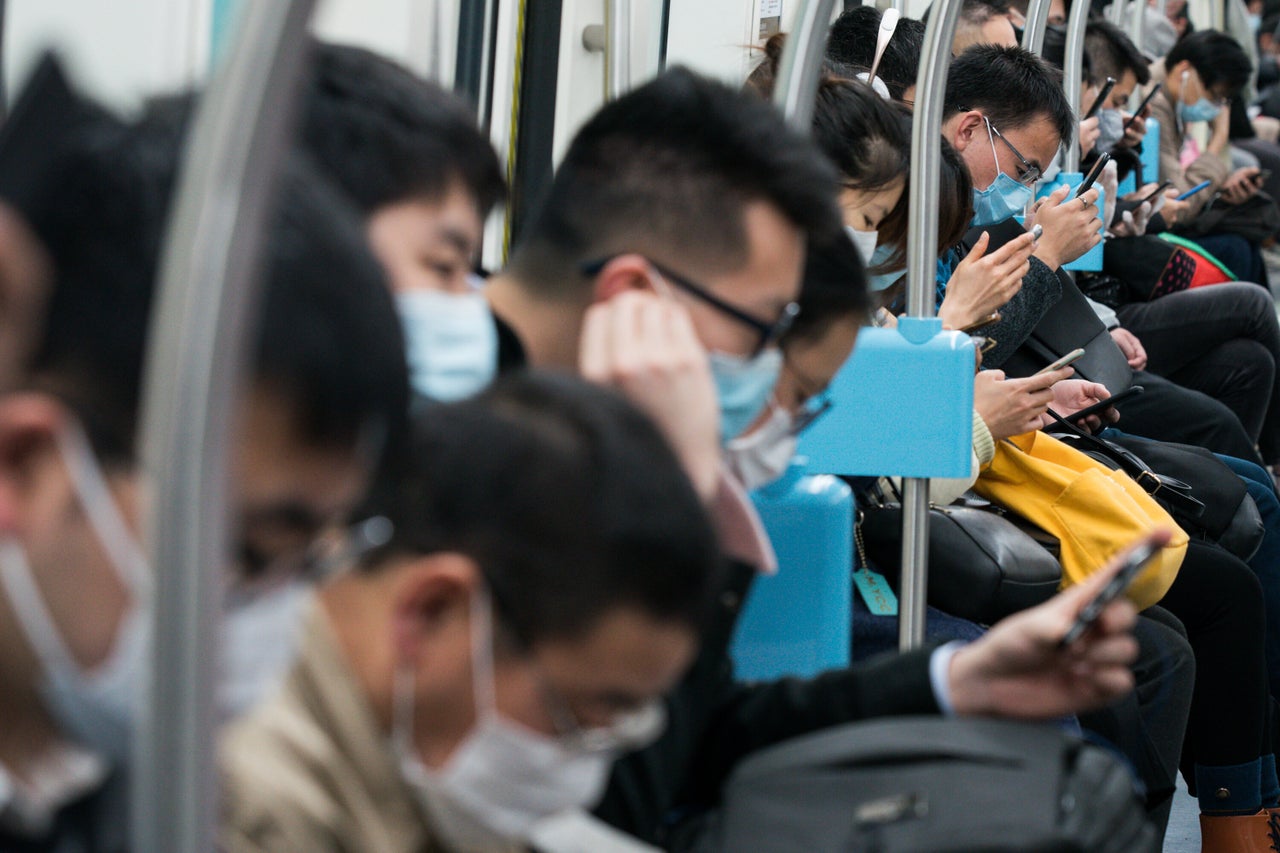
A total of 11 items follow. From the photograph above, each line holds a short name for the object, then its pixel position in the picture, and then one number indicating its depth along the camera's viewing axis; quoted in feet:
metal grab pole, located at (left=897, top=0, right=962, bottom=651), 14.79
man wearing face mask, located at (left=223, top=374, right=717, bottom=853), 7.06
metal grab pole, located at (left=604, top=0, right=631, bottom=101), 16.55
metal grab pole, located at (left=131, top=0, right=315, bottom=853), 5.15
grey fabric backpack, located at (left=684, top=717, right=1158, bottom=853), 8.13
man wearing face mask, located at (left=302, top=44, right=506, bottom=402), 9.33
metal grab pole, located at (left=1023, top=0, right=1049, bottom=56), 28.14
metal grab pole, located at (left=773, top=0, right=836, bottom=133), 13.01
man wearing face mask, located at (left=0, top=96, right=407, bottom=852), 5.57
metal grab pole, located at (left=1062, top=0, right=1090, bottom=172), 30.05
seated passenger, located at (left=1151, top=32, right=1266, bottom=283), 40.52
